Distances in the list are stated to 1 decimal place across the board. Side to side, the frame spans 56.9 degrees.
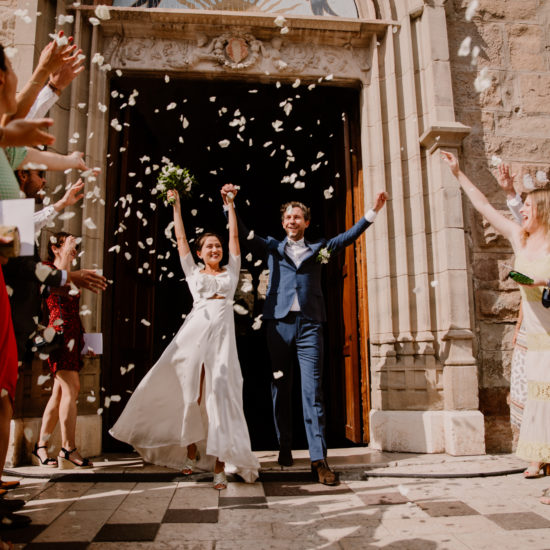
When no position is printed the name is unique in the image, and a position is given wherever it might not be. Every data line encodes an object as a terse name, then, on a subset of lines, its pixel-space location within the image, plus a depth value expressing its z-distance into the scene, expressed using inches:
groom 153.3
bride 142.3
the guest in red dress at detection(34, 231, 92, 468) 152.3
